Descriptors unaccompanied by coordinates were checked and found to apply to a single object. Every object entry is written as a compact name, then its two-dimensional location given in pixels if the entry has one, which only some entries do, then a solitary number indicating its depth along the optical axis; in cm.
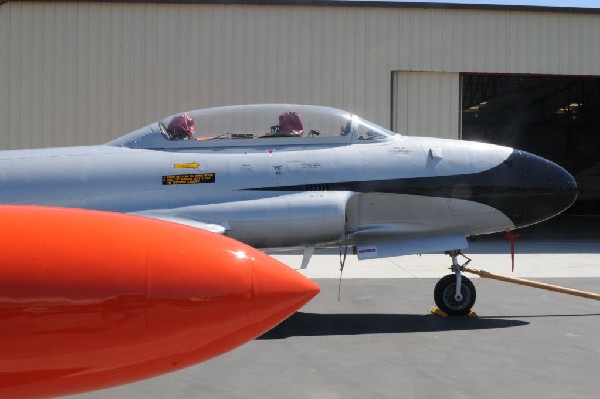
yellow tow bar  808
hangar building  1630
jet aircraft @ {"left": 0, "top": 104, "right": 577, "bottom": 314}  661
